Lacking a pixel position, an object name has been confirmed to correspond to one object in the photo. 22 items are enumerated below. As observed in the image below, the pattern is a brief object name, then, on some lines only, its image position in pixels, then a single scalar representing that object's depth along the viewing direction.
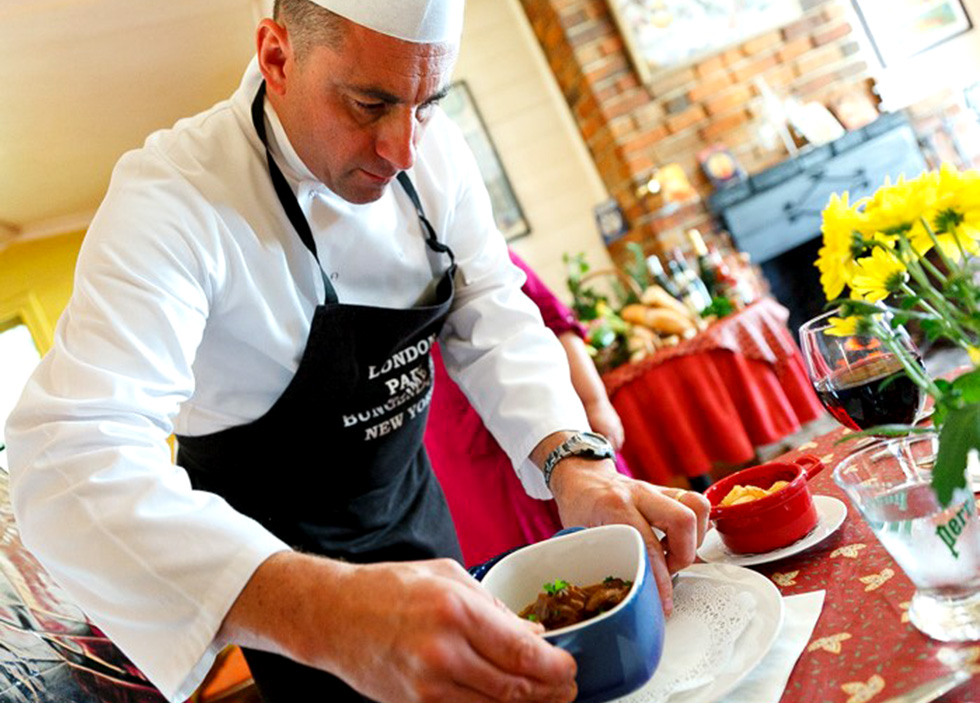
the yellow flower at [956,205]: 0.68
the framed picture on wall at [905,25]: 5.64
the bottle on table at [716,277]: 3.90
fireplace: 4.91
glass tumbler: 0.66
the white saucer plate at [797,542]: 0.93
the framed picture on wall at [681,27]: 5.05
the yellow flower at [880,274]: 0.73
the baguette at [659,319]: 3.53
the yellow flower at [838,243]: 0.71
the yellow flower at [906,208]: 0.68
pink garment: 2.44
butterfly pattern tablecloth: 0.65
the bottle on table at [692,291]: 3.75
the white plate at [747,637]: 0.71
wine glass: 0.88
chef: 0.71
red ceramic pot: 0.93
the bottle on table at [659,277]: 3.84
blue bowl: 0.67
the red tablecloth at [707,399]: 3.40
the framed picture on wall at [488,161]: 5.70
